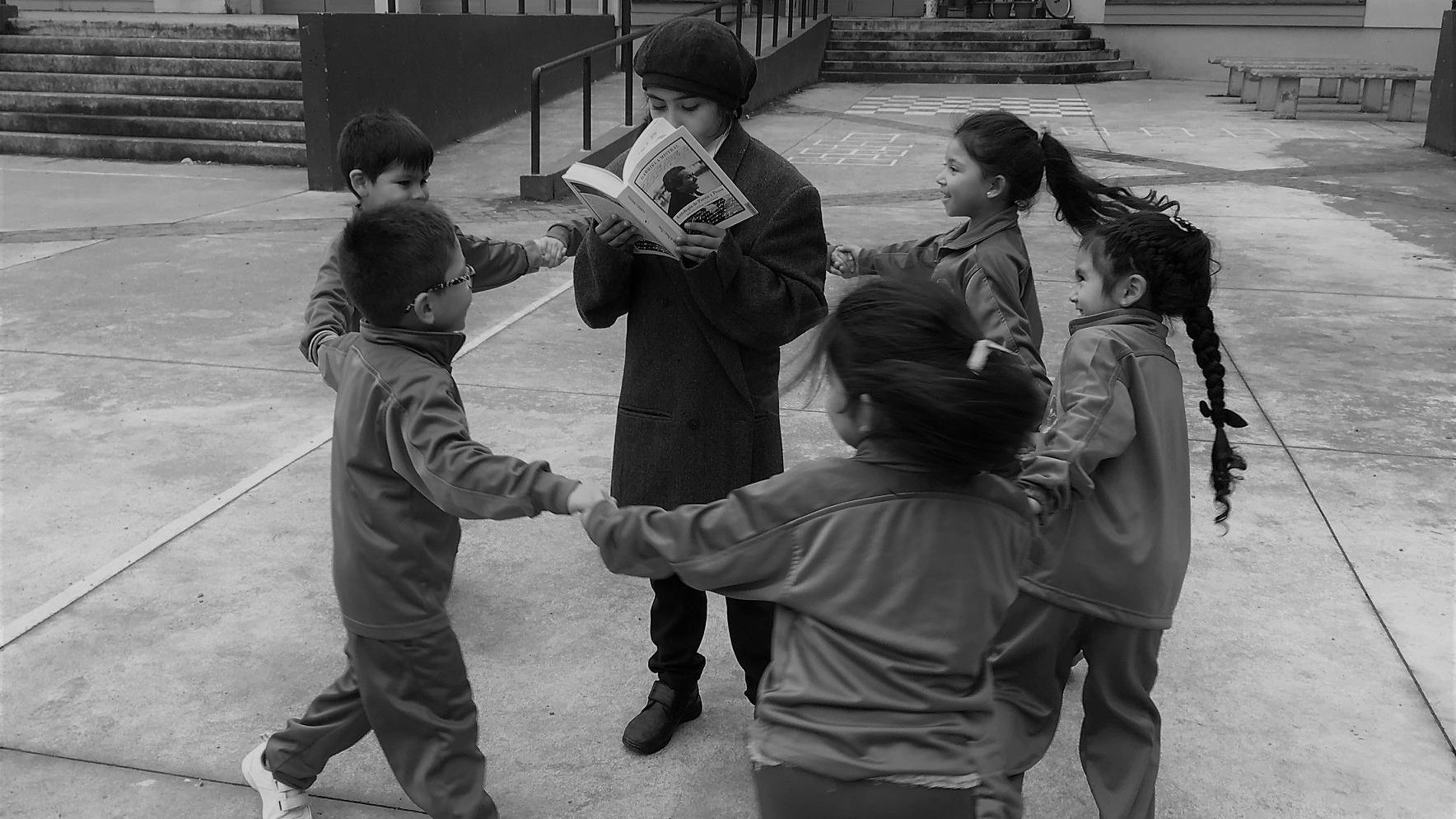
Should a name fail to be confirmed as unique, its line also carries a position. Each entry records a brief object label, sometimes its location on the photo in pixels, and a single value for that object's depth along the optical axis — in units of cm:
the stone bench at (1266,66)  1530
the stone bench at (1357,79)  1443
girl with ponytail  290
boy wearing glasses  234
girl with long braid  241
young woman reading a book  253
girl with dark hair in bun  175
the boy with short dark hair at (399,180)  320
